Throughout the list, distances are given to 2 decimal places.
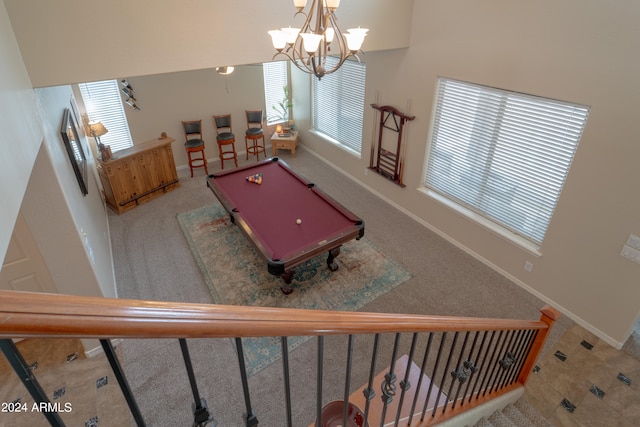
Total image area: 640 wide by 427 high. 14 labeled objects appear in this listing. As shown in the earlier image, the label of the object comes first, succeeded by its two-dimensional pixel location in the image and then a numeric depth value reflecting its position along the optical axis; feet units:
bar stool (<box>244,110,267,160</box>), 26.23
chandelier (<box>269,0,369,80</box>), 8.61
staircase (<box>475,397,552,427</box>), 8.67
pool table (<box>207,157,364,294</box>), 14.01
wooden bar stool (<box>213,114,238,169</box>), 24.94
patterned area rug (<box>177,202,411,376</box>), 14.73
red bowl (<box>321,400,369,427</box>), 7.65
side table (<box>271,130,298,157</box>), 27.22
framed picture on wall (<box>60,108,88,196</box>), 12.48
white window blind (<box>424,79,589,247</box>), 13.23
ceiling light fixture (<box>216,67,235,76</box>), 21.31
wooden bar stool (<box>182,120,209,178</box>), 23.97
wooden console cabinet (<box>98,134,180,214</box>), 19.94
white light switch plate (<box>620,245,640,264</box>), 11.81
